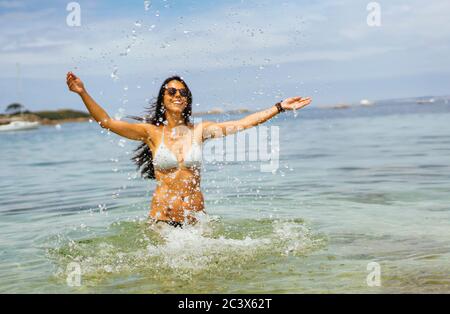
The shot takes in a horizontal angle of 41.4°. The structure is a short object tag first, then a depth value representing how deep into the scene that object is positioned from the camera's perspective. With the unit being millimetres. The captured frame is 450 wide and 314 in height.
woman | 8234
